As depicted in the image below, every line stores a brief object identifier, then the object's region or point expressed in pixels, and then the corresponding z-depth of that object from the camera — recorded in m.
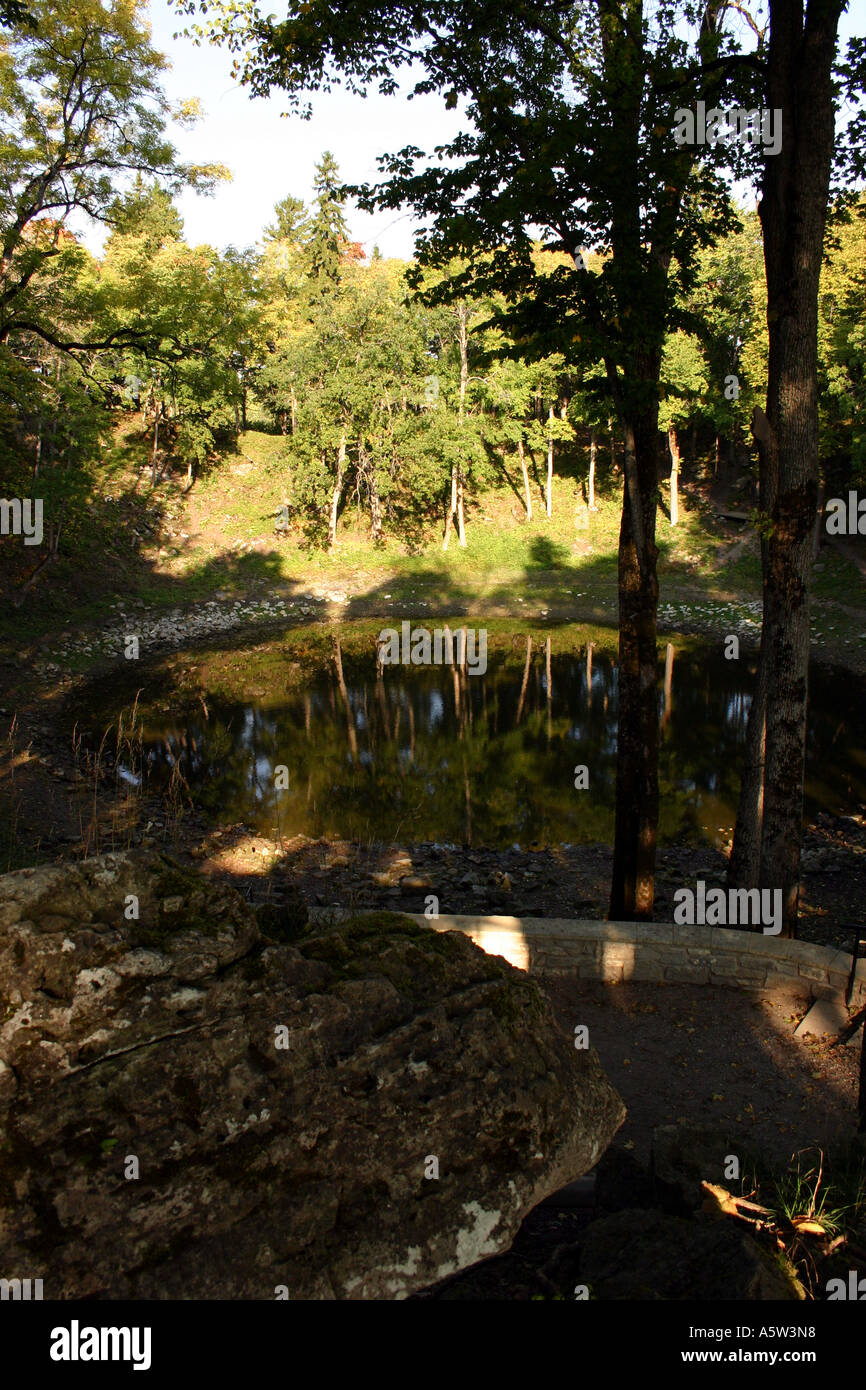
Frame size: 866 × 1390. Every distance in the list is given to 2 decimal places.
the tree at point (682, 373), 37.06
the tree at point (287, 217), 62.81
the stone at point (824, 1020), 8.14
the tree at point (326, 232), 55.12
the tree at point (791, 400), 8.68
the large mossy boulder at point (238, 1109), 3.96
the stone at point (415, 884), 13.62
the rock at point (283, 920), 6.12
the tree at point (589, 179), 8.92
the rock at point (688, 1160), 5.18
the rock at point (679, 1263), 4.27
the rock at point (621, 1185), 5.31
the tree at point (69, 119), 15.99
